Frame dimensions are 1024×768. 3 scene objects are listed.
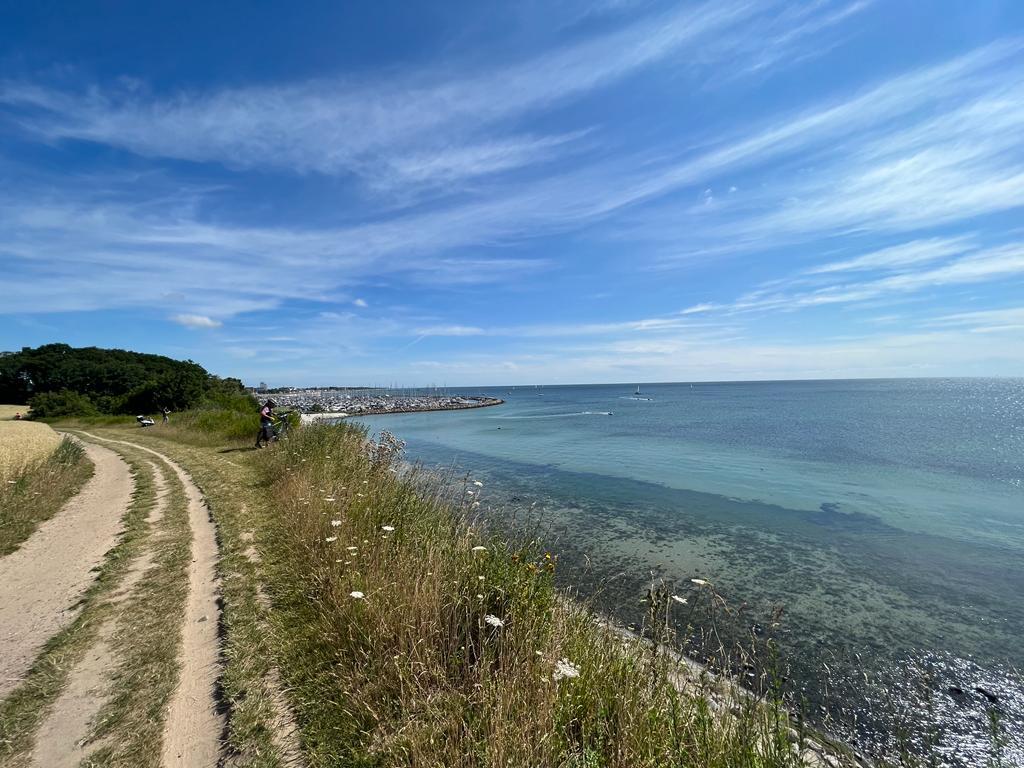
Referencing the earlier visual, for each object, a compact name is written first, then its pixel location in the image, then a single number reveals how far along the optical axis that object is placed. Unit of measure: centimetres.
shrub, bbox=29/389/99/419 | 3975
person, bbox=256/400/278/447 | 1834
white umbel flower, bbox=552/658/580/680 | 319
